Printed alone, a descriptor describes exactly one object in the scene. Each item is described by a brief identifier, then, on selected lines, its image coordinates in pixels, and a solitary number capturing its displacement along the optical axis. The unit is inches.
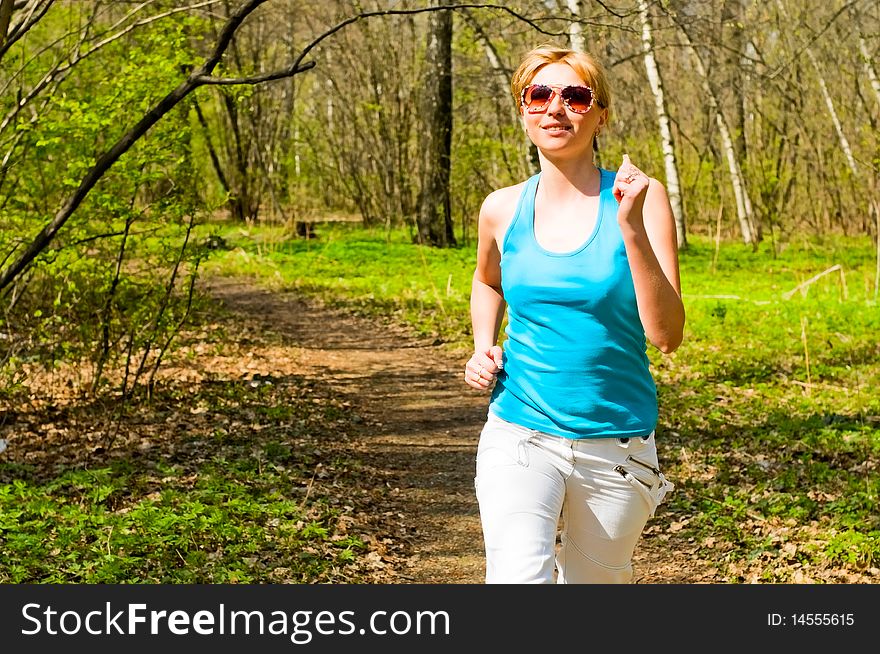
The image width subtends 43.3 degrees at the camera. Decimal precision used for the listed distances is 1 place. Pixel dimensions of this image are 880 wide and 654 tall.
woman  107.4
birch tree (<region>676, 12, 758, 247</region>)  933.3
